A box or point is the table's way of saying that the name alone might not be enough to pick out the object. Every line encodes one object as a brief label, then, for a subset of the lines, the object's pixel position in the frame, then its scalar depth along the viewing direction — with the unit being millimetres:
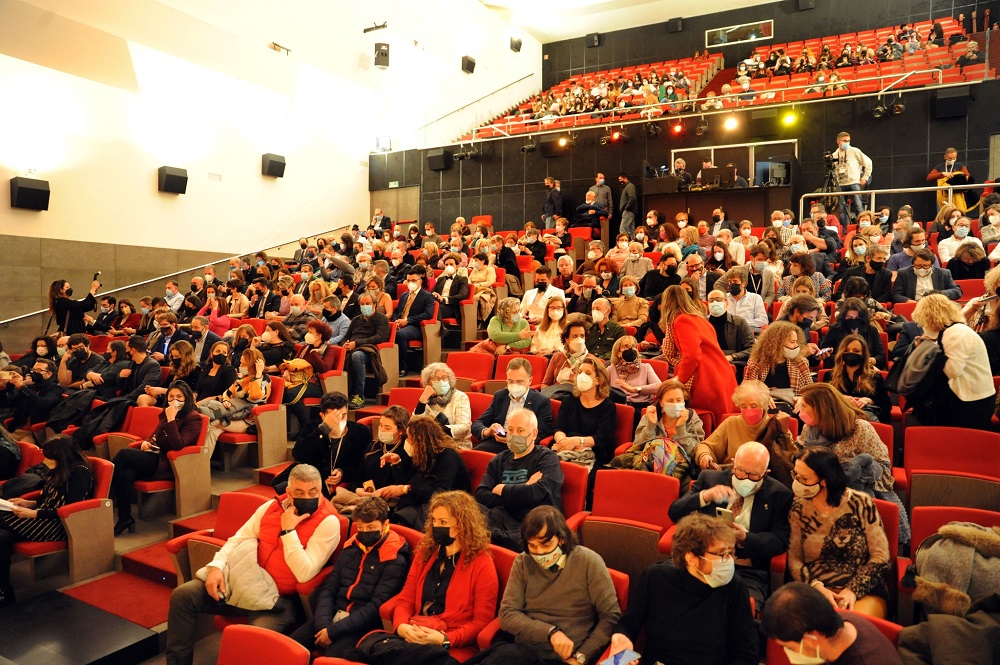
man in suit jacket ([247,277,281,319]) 8523
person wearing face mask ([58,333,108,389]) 6570
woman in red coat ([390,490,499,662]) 2652
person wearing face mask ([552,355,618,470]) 3785
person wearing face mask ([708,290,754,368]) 5141
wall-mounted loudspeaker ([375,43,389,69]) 14102
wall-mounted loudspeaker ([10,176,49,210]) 9180
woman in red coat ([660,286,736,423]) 4074
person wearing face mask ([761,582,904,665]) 1888
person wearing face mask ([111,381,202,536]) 4504
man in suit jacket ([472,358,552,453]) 4090
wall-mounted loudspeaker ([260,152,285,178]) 12484
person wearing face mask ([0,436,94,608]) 3926
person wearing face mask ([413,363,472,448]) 4277
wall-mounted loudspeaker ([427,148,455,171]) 13922
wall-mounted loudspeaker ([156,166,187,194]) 10820
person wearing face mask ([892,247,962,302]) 5766
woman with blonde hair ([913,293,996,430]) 3473
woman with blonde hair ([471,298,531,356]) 5988
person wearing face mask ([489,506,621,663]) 2451
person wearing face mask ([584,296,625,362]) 5352
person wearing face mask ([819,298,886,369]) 4543
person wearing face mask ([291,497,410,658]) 2754
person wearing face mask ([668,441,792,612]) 2623
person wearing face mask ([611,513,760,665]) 2291
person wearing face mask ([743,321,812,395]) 4062
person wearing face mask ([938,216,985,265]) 6773
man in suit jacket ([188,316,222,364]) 7035
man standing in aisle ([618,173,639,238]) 11216
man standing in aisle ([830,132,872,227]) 9180
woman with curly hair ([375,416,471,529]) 3518
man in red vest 2959
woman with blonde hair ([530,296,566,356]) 5641
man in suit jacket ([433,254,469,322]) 7375
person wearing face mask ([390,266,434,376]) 6875
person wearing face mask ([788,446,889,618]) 2500
